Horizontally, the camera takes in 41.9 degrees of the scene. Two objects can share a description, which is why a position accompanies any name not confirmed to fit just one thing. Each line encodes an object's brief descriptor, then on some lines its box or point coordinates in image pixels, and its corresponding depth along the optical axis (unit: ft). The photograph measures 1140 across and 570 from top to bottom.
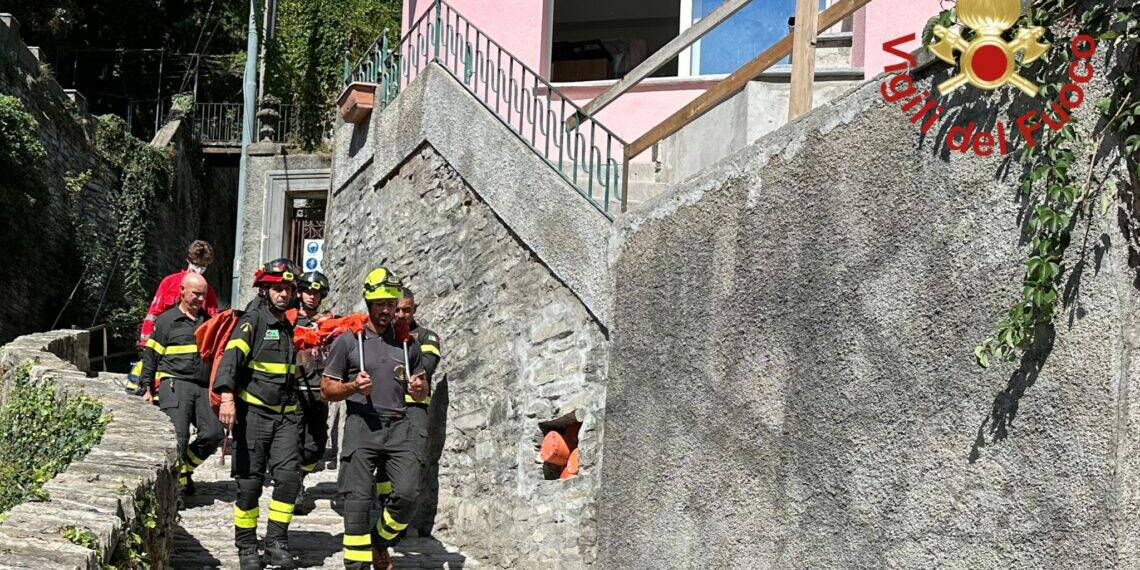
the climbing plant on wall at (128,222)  70.33
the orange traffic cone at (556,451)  28.25
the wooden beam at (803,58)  22.49
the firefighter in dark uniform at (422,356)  28.91
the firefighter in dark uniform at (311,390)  30.68
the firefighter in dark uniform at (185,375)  31.76
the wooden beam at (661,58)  25.07
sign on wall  54.85
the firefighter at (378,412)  27.86
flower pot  45.09
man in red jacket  35.27
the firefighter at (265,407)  27.71
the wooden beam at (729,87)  21.95
